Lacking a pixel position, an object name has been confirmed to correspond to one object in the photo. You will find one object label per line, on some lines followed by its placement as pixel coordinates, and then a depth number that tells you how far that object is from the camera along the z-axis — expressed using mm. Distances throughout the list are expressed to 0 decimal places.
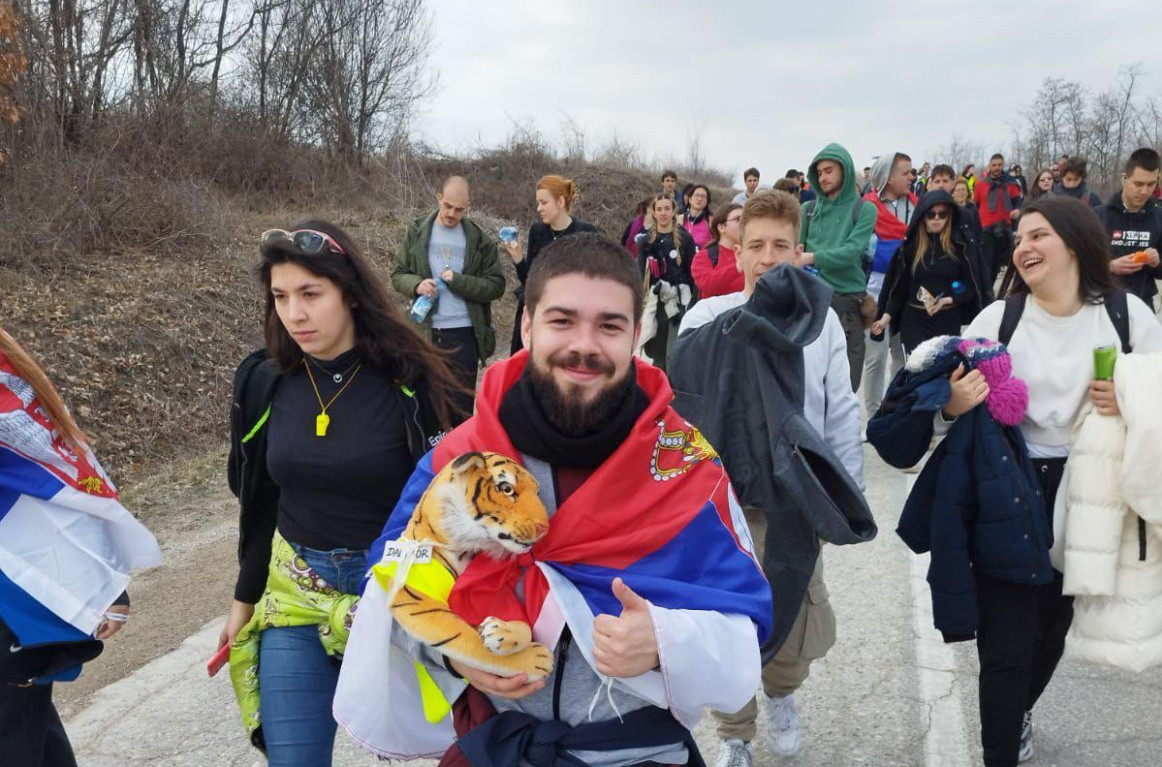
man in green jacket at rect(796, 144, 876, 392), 6789
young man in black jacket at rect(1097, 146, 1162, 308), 6734
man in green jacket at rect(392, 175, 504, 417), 7090
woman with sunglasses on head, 2629
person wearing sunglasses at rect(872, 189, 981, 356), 7008
